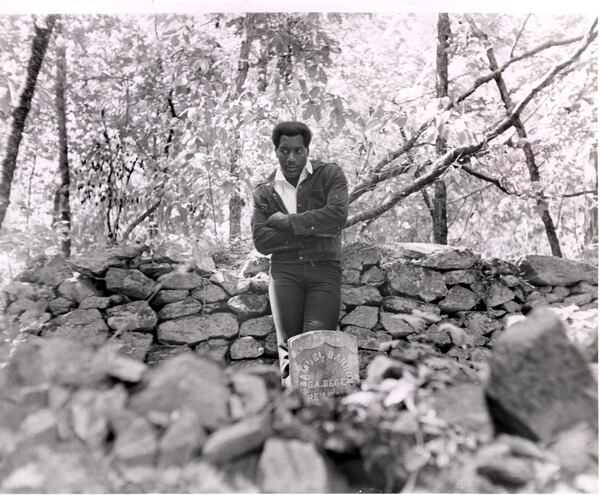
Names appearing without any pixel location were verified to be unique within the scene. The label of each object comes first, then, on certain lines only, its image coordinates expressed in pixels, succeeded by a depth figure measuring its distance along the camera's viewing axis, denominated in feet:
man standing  12.69
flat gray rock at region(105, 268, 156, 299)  15.35
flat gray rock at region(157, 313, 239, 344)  14.97
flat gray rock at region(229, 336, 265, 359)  15.20
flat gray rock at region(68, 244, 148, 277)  15.30
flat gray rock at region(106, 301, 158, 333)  14.69
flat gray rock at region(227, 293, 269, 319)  15.48
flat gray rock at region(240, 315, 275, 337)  15.43
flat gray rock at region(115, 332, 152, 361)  14.38
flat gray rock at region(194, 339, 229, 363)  14.94
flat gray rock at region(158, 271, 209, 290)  15.58
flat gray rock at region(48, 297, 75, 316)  14.58
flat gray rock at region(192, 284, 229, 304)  15.55
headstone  11.83
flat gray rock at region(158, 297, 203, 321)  15.20
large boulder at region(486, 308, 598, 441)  6.18
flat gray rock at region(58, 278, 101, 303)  14.84
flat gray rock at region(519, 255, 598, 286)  15.94
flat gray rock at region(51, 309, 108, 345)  13.73
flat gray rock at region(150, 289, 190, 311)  15.43
